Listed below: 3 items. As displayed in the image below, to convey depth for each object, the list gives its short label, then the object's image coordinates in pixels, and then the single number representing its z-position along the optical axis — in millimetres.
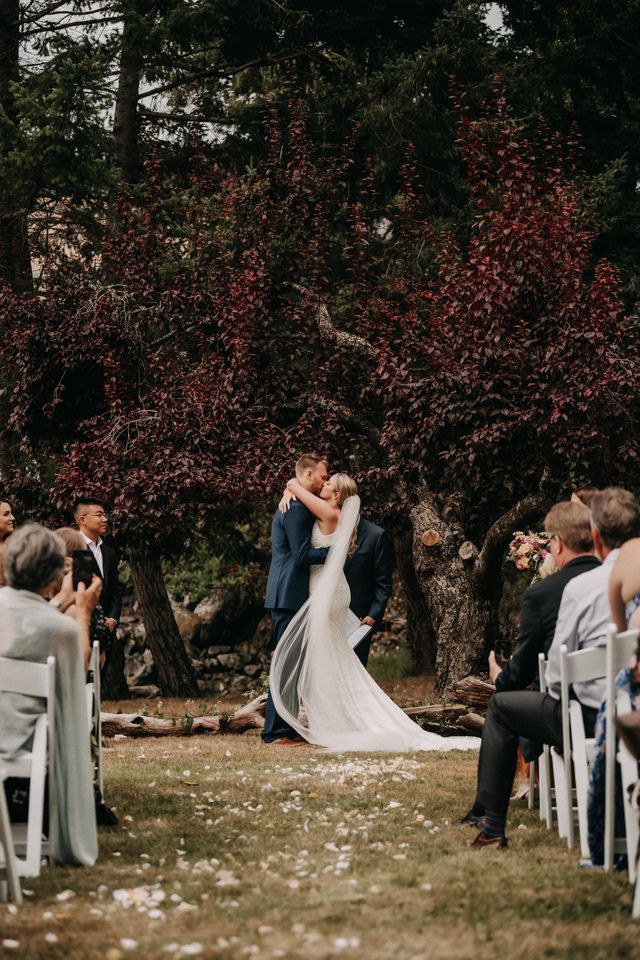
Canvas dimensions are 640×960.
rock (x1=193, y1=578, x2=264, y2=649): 22531
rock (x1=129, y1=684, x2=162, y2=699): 19500
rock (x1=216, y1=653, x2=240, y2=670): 22000
